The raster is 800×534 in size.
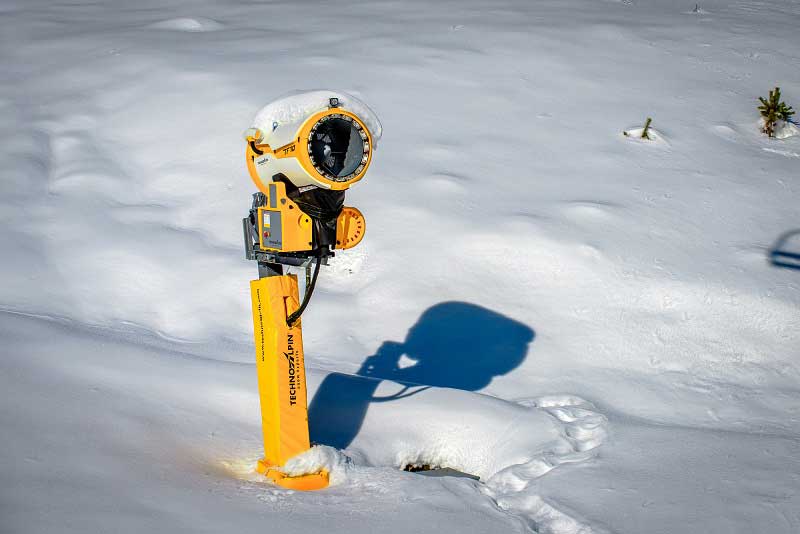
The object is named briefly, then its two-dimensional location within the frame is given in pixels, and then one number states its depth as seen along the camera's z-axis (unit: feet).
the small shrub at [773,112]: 24.38
